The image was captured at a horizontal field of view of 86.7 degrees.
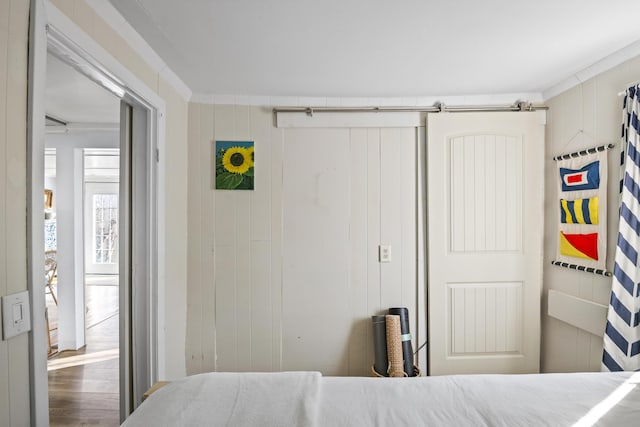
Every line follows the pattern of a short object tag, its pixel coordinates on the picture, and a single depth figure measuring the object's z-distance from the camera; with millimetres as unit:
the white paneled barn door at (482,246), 2602
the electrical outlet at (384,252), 2697
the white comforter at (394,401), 1092
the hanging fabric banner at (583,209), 2045
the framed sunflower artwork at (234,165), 2656
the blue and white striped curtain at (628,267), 1765
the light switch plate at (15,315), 1018
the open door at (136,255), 2033
